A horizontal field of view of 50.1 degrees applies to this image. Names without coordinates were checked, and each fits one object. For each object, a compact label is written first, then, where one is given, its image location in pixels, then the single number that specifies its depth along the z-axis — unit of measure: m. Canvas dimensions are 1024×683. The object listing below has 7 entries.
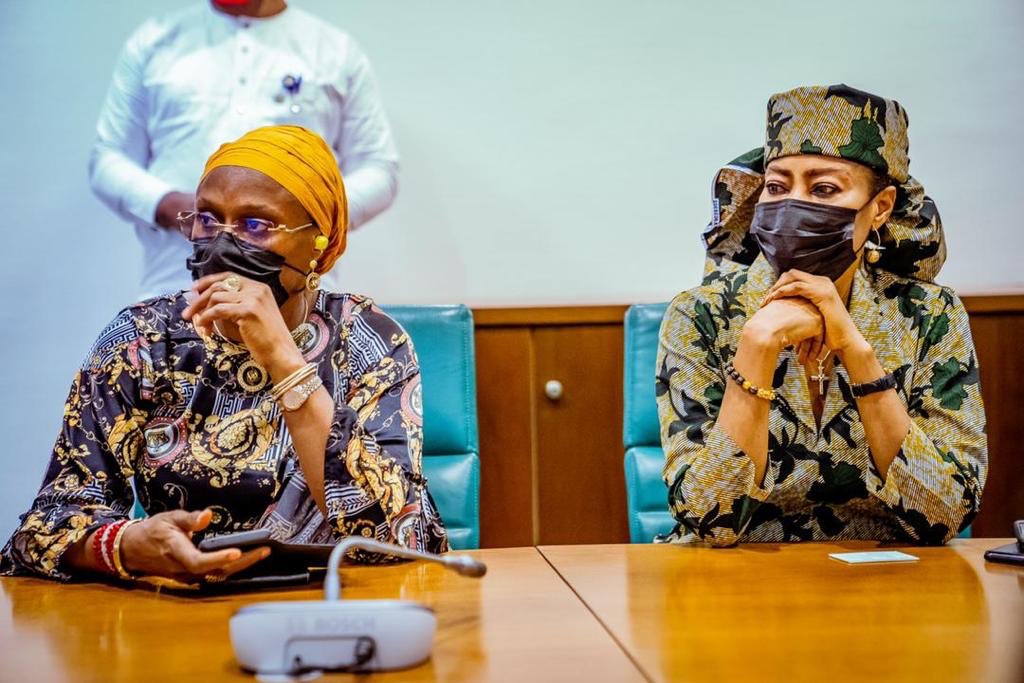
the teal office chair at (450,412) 2.01
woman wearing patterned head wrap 1.72
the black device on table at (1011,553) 1.45
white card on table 1.47
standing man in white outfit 2.78
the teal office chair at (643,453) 2.09
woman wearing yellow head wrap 1.61
